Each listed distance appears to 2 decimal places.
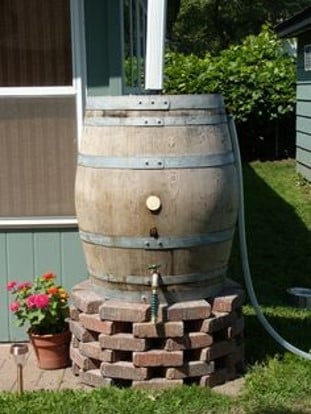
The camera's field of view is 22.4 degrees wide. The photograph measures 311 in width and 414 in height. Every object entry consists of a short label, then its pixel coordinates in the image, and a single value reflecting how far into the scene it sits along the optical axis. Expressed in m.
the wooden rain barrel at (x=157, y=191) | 3.78
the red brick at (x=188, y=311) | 3.88
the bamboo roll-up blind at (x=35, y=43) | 4.50
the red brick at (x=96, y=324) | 3.91
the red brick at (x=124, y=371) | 3.91
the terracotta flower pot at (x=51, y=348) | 4.30
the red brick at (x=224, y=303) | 4.04
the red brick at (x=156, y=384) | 3.92
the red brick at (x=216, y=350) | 3.96
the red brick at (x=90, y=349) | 4.00
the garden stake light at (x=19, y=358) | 3.82
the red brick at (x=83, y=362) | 4.06
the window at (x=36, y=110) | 4.52
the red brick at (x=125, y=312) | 3.85
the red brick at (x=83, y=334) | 4.04
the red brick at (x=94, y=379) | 3.99
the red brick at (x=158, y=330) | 3.85
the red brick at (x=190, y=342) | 3.88
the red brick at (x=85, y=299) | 4.01
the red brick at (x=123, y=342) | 3.87
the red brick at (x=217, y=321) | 3.93
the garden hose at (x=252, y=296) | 4.29
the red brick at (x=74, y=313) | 4.13
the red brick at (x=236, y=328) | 4.07
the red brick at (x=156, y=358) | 3.88
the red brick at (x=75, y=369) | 4.20
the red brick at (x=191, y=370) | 3.92
